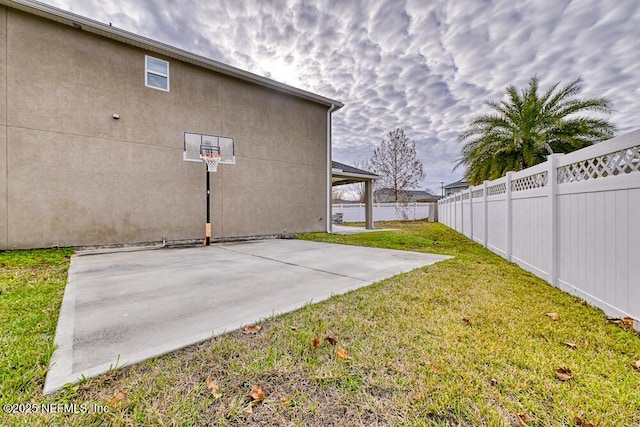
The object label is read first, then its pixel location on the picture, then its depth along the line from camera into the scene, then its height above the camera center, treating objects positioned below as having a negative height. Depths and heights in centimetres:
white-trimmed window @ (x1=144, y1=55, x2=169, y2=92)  816 +418
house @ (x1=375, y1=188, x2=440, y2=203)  2560 +172
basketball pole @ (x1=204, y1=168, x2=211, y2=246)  852 -41
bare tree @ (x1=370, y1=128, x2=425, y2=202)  2522 +463
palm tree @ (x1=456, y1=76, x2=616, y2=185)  899 +292
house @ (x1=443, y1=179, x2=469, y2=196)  3824 +371
